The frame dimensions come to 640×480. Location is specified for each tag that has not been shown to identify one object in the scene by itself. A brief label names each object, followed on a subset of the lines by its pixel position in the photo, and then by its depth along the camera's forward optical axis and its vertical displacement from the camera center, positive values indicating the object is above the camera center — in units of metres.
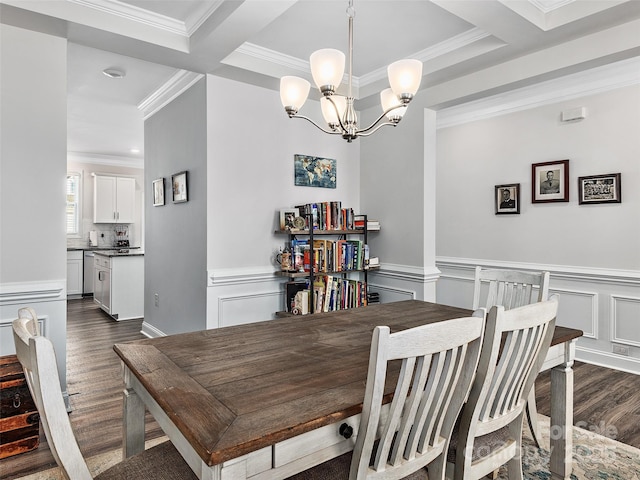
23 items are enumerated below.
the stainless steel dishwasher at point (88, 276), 7.36 -0.72
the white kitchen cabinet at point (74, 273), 7.22 -0.65
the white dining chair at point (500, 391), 1.32 -0.54
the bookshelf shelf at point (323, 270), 3.50 -0.30
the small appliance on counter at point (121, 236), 8.06 +0.02
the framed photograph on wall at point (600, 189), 3.53 +0.44
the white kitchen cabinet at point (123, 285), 5.44 -0.66
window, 7.55 +0.58
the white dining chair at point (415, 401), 1.02 -0.45
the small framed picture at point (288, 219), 3.57 +0.16
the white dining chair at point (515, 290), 2.27 -0.31
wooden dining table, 0.99 -0.46
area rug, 2.00 -1.18
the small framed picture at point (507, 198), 4.26 +0.42
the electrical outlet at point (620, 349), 3.49 -0.98
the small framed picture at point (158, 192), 4.14 +0.47
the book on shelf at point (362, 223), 3.96 +0.14
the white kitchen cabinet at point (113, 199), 7.68 +0.74
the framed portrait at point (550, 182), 3.87 +0.55
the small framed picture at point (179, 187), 3.62 +0.47
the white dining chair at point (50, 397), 0.95 -0.39
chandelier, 1.93 +0.76
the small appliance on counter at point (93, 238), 7.70 -0.02
